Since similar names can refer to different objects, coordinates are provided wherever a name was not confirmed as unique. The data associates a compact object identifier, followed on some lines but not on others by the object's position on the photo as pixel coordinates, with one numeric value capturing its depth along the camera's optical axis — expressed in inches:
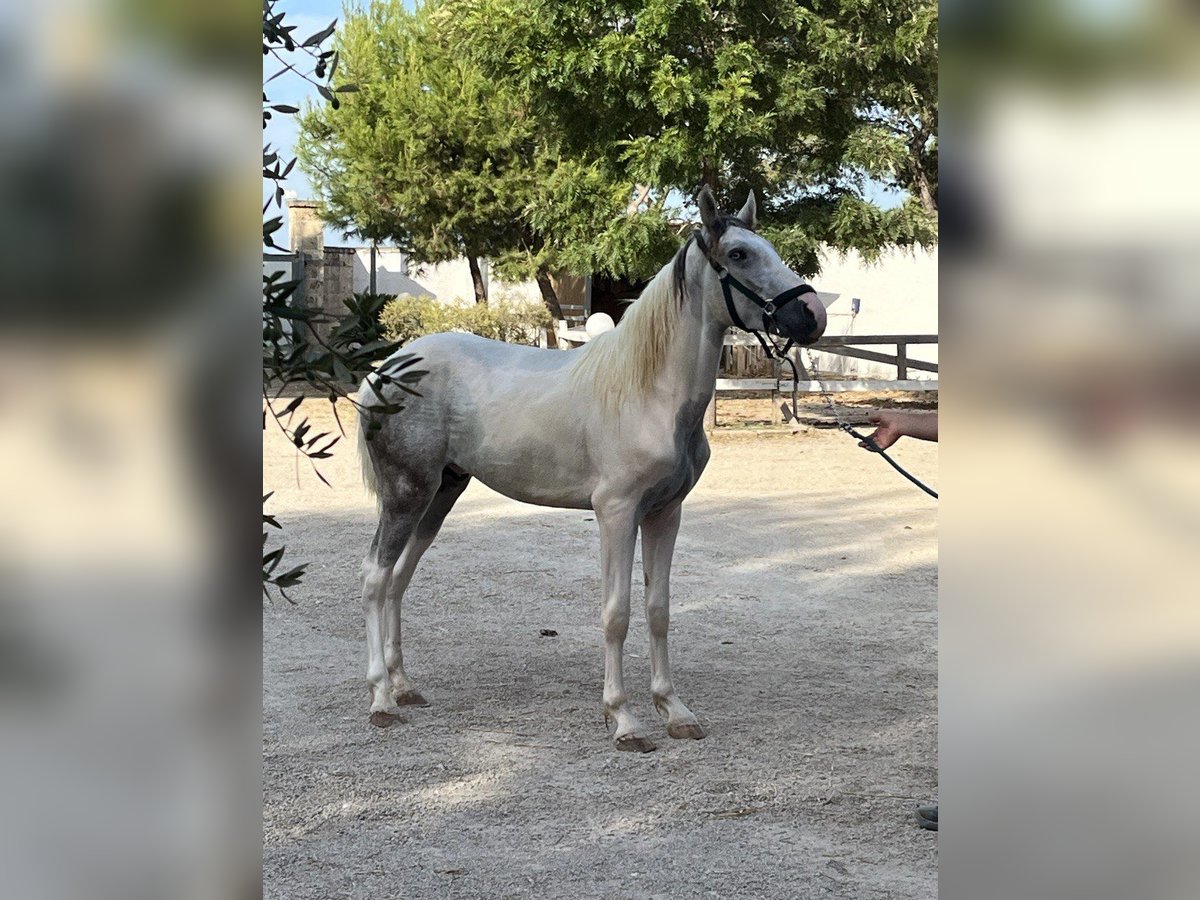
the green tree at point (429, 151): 898.7
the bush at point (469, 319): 818.8
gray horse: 170.7
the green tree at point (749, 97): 520.7
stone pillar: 1051.3
